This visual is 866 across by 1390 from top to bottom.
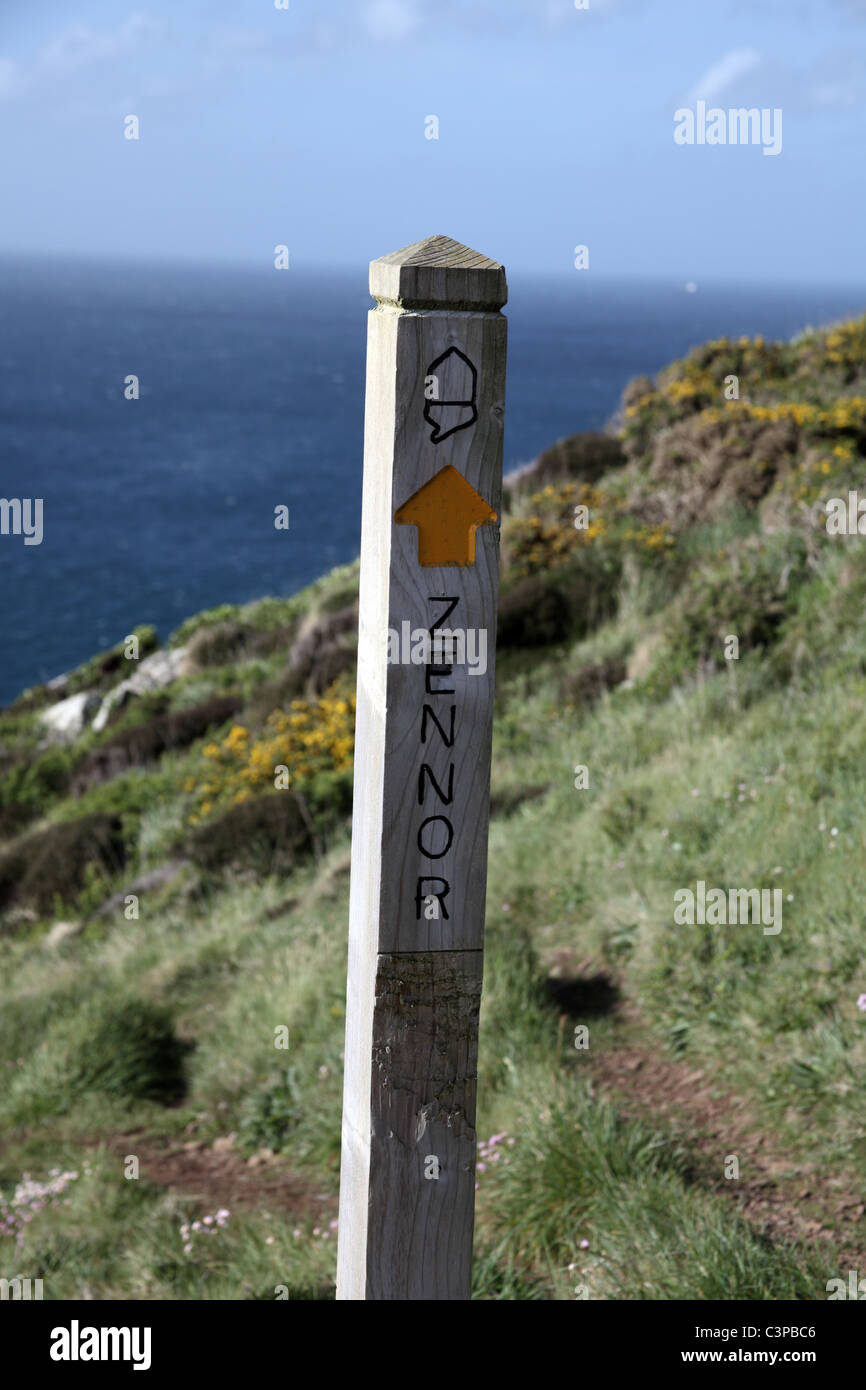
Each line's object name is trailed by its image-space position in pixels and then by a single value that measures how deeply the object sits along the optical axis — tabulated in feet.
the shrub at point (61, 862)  37.09
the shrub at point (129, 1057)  20.57
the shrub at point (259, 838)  30.63
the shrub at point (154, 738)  46.60
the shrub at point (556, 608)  37.50
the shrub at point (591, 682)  31.19
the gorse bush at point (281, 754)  33.96
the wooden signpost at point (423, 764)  7.52
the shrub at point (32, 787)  48.37
